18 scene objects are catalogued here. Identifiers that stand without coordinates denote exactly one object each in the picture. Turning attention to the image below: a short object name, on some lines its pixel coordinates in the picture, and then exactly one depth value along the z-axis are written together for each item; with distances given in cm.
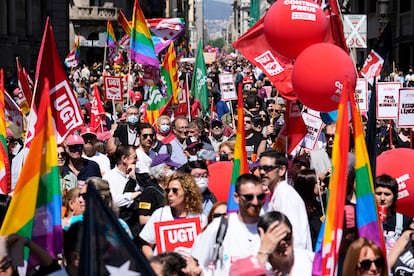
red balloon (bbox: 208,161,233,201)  944
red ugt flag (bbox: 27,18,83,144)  967
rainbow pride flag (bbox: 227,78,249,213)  822
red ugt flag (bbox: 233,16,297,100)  1100
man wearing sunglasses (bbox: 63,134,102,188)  1064
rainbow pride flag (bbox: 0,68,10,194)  966
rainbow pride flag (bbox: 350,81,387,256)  636
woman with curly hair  786
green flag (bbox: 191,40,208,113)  2069
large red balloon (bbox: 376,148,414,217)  863
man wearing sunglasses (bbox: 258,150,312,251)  736
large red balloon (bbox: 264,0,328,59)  1036
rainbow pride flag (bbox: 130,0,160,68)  1852
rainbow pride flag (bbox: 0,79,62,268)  624
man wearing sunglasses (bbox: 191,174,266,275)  659
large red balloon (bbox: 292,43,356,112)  935
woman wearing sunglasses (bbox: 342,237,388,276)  598
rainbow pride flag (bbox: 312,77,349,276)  607
